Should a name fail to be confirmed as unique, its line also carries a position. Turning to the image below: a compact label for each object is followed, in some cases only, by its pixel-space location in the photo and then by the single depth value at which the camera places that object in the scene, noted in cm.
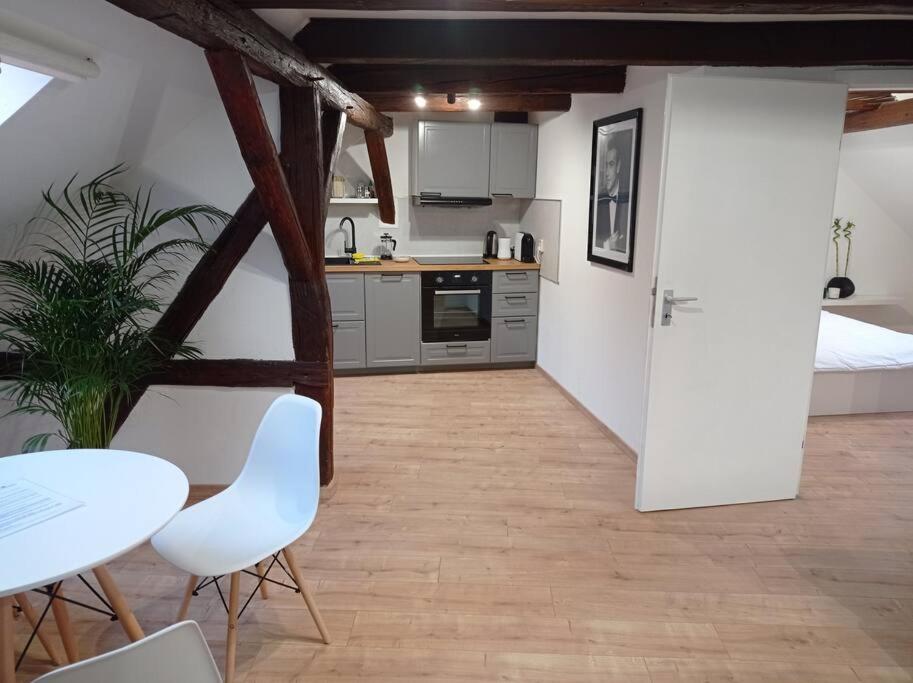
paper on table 162
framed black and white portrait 360
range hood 555
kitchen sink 546
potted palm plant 244
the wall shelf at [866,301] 555
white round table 146
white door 282
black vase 567
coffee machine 564
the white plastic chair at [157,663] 108
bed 434
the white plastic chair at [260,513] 193
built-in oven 543
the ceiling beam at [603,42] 271
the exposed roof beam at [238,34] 164
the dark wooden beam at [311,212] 288
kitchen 535
